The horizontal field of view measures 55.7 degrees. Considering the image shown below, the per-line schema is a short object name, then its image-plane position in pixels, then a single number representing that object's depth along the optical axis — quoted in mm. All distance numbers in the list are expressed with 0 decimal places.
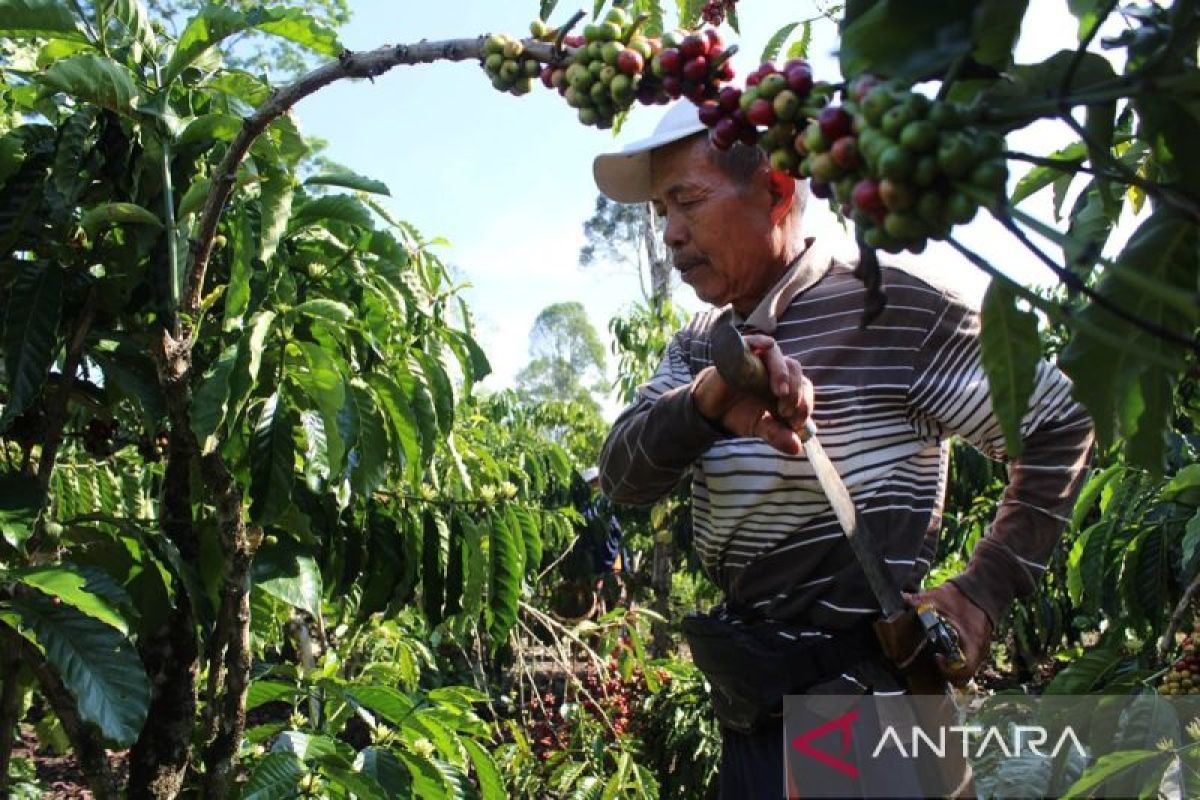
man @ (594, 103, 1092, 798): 1536
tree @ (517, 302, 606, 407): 49094
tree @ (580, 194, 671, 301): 28539
